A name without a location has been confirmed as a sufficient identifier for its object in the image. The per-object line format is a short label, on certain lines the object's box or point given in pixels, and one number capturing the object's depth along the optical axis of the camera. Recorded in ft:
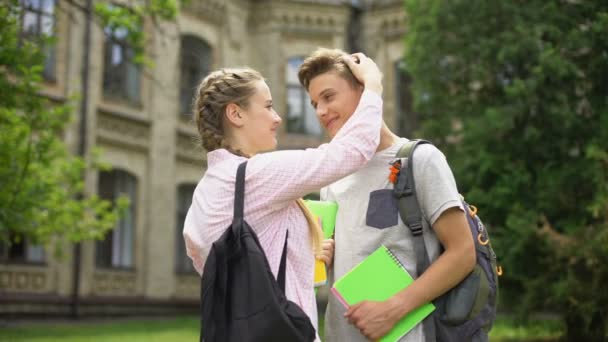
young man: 8.66
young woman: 7.90
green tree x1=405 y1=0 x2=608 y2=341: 34.24
